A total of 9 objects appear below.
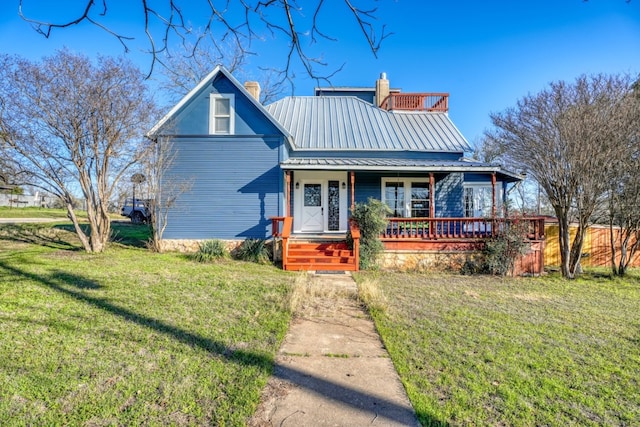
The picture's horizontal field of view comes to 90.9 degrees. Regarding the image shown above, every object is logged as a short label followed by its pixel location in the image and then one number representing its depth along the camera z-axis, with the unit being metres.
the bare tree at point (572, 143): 8.40
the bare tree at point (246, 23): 2.48
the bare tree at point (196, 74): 18.98
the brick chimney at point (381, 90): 16.31
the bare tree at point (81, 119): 8.54
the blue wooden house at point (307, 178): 9.92
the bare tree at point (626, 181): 8.38
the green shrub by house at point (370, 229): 9.27
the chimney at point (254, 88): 13.80
